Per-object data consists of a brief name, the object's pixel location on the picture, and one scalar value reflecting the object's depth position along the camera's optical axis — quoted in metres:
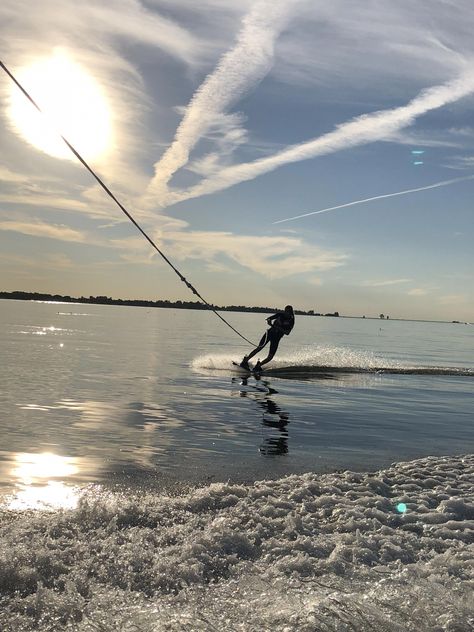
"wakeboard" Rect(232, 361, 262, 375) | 28.95
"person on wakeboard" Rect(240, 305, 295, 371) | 27.67
